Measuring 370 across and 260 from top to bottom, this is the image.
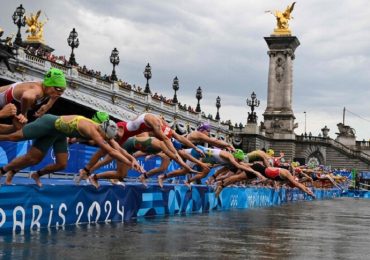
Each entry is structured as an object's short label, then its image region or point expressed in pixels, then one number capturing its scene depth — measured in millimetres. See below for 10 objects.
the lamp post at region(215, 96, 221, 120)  85250
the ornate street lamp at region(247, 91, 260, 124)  82288
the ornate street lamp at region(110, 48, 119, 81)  51781
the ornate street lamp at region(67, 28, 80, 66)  45375
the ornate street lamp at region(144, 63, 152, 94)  60656
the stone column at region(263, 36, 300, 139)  93000
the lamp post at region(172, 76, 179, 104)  69238
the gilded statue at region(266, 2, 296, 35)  95000
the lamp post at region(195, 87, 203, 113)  76625
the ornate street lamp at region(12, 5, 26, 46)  41938
